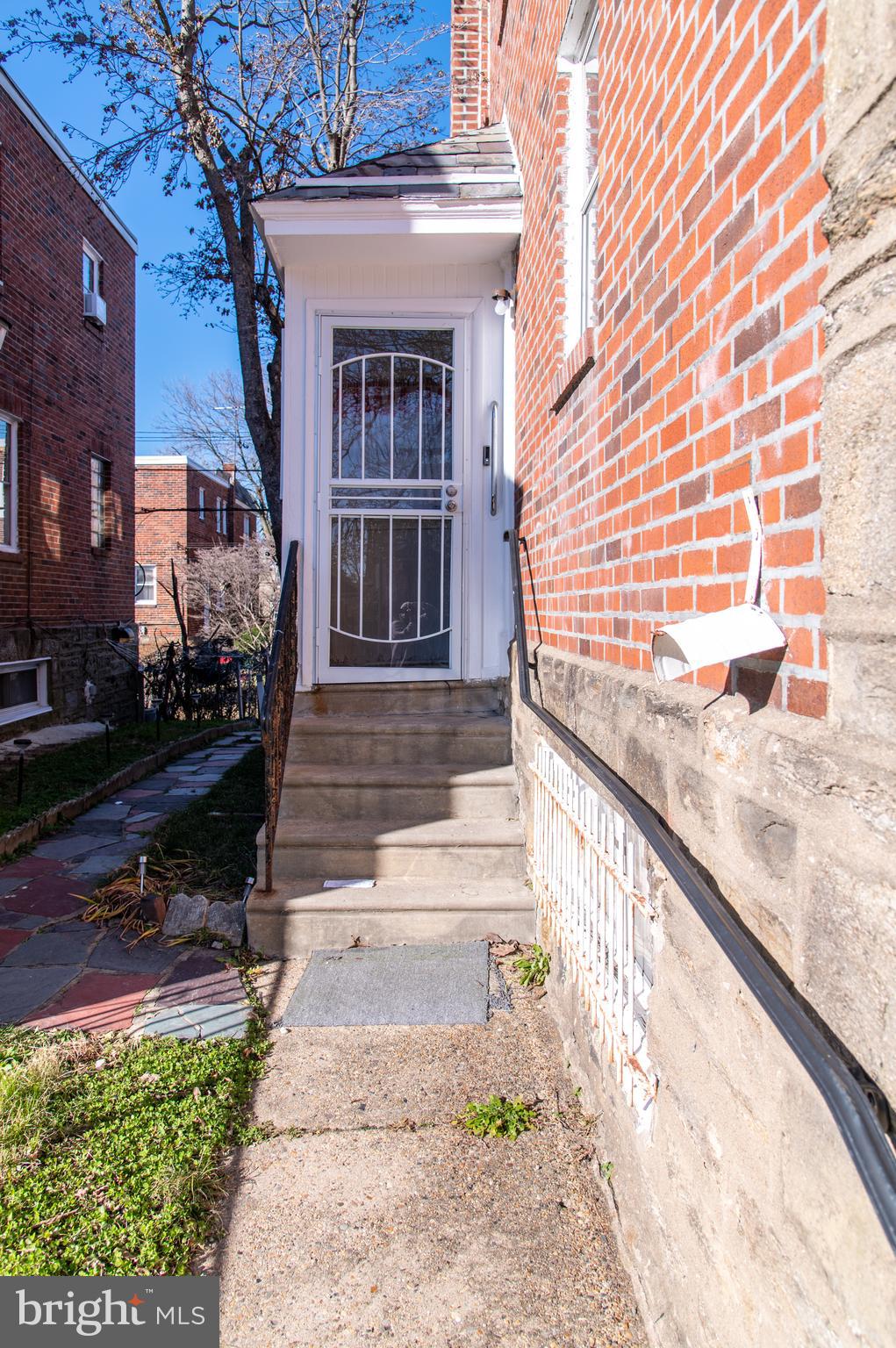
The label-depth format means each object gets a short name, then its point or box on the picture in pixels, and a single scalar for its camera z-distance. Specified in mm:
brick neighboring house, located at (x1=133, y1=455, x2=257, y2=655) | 21391
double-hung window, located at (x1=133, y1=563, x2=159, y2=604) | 21641
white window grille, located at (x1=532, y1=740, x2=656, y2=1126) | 2061
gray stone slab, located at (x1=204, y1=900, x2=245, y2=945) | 3926
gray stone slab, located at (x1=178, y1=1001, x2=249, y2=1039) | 3076
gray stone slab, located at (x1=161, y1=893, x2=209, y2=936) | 4004
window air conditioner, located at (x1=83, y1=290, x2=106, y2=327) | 10781
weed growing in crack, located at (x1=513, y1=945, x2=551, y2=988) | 3420
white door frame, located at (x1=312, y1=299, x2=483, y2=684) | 5336
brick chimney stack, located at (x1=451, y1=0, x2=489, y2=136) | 7211
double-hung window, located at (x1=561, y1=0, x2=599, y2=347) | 3518
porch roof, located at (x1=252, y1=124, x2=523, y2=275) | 4812
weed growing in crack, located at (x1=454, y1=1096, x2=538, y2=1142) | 2516
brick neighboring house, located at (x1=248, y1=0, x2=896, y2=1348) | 1076
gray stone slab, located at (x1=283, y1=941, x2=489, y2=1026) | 3201
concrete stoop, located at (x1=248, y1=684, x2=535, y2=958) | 3760
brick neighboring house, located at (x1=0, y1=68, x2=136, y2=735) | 8797
